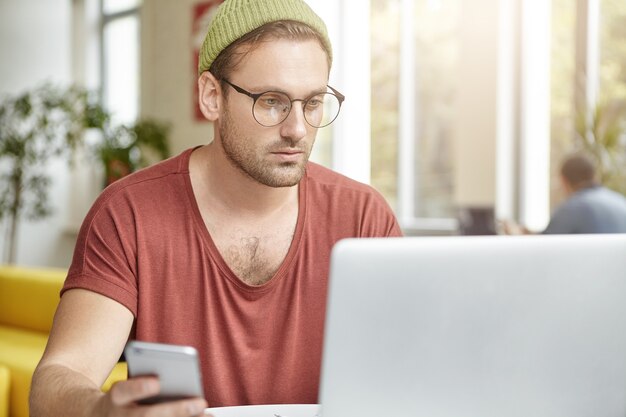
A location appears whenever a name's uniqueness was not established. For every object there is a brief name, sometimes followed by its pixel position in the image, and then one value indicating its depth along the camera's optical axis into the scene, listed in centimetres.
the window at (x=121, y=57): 862
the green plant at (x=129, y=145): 702
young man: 150
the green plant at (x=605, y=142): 468
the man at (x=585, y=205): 438
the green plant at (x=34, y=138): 715
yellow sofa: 342
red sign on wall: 718
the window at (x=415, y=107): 607
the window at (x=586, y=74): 491
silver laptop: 89
